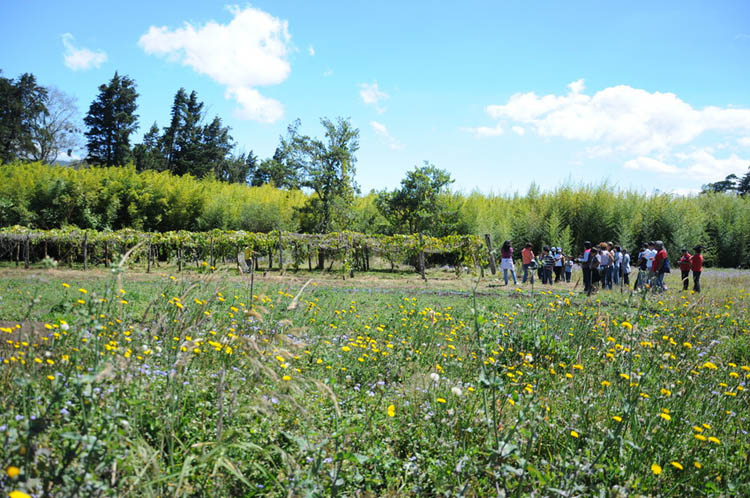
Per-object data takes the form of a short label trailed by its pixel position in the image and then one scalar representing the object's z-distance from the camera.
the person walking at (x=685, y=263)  12.13
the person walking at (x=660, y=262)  10.63
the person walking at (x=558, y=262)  15.42
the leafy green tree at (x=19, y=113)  33.47
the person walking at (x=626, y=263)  13.21
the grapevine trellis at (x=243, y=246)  17.86
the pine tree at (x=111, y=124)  36.44
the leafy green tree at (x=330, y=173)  23.14
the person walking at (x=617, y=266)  13.58
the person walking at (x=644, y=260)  11.94
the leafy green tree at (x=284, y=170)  23.73
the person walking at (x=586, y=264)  11.96
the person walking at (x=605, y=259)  12.30
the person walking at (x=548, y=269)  14.35
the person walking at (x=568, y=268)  16.18
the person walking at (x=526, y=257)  13.88
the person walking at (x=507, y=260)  13.39
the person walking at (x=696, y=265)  11.61
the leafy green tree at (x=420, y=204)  22.05
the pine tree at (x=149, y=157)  37.44
